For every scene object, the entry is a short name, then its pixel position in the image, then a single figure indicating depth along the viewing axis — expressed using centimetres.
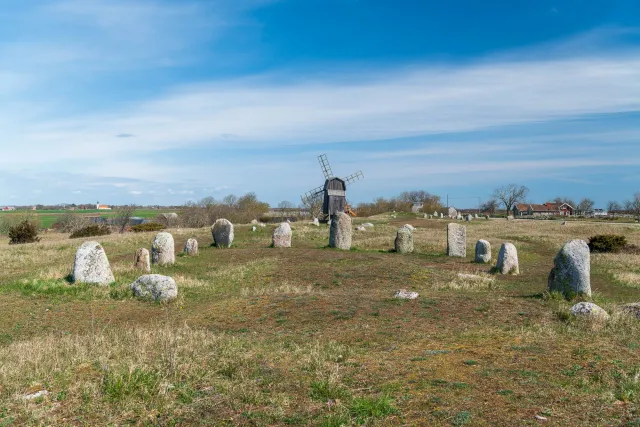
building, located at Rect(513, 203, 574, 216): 12581
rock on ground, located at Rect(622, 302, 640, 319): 1227
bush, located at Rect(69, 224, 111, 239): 4866
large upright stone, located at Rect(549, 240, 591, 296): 1524
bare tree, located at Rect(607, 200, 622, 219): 13118
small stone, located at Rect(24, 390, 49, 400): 713
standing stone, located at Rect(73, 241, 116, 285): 1778
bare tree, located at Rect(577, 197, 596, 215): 12962
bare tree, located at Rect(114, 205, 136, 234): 6687
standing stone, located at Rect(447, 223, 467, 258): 2877
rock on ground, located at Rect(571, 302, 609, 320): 1184
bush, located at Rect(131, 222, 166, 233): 5202
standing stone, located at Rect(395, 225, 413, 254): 2973
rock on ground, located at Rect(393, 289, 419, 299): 1528
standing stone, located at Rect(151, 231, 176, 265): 2400
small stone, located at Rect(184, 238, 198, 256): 2794
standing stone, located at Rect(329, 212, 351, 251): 2973
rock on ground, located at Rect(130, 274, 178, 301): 1619
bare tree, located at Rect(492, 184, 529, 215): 10456
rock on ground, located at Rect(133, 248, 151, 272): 2184
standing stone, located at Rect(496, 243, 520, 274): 2261
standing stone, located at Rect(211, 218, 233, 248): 3152
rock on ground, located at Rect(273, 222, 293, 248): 3059
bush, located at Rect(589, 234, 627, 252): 3391
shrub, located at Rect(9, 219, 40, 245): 4319
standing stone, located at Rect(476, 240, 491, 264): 2616
